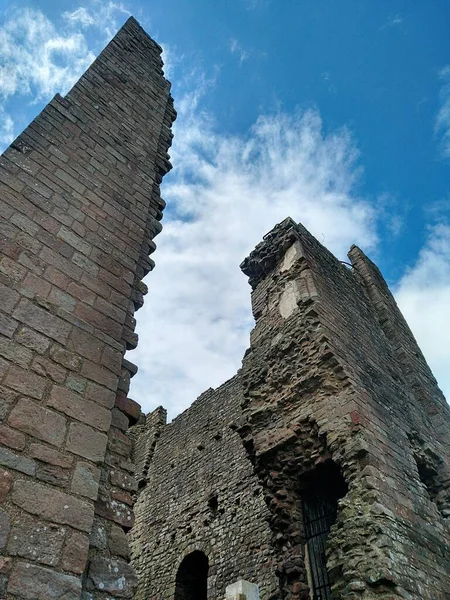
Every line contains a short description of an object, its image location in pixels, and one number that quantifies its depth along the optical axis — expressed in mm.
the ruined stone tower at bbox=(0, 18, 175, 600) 2270
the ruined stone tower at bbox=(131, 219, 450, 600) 4871
